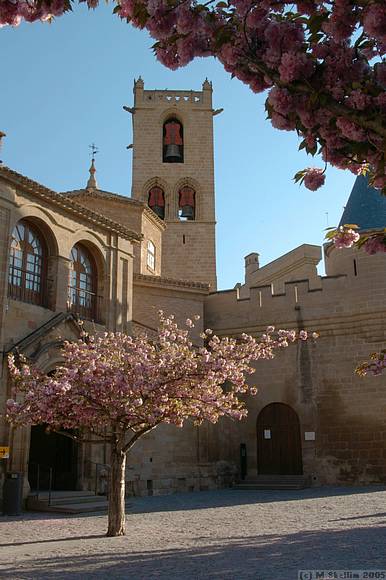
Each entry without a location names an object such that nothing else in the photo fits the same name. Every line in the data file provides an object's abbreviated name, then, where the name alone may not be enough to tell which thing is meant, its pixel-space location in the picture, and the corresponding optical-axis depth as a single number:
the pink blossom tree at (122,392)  10.19
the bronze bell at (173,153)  36.28
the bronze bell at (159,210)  35.56
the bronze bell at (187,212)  35.69
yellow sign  13.92
